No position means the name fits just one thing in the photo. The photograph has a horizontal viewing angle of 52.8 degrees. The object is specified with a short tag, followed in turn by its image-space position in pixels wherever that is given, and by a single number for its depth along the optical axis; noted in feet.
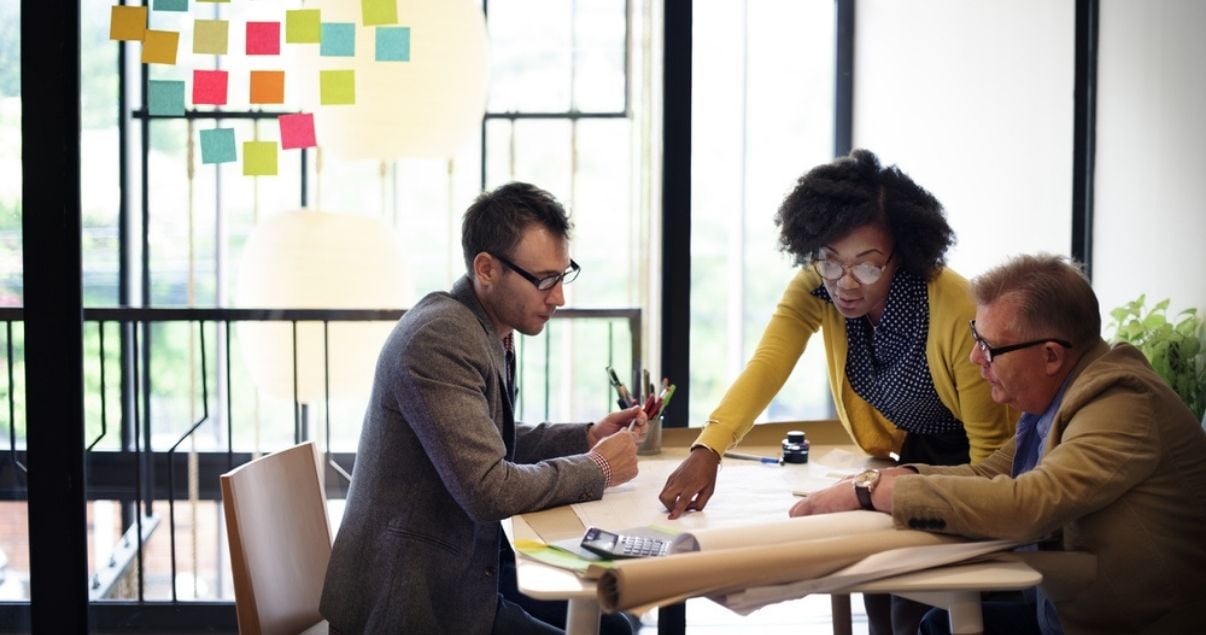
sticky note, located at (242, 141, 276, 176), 9.74
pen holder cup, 8.13
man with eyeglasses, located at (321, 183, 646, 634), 6.25
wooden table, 5.17
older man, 5.52
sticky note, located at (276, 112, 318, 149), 9.73
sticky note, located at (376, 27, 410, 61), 9.68
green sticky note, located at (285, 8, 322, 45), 9.61
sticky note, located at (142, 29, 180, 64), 9.58
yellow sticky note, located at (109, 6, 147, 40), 9.52
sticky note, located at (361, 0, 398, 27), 9.64
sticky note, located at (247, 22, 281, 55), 9.59
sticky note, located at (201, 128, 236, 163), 9.70
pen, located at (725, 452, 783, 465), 7.88
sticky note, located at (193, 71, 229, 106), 9.61
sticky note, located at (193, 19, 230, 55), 9.56
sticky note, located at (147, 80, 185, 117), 9.61
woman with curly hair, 7.38
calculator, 5.45
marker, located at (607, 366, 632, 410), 8.11
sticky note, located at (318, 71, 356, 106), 9.70
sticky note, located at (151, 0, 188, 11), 9.55
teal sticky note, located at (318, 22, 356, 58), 9.64
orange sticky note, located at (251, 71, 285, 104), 9.62
